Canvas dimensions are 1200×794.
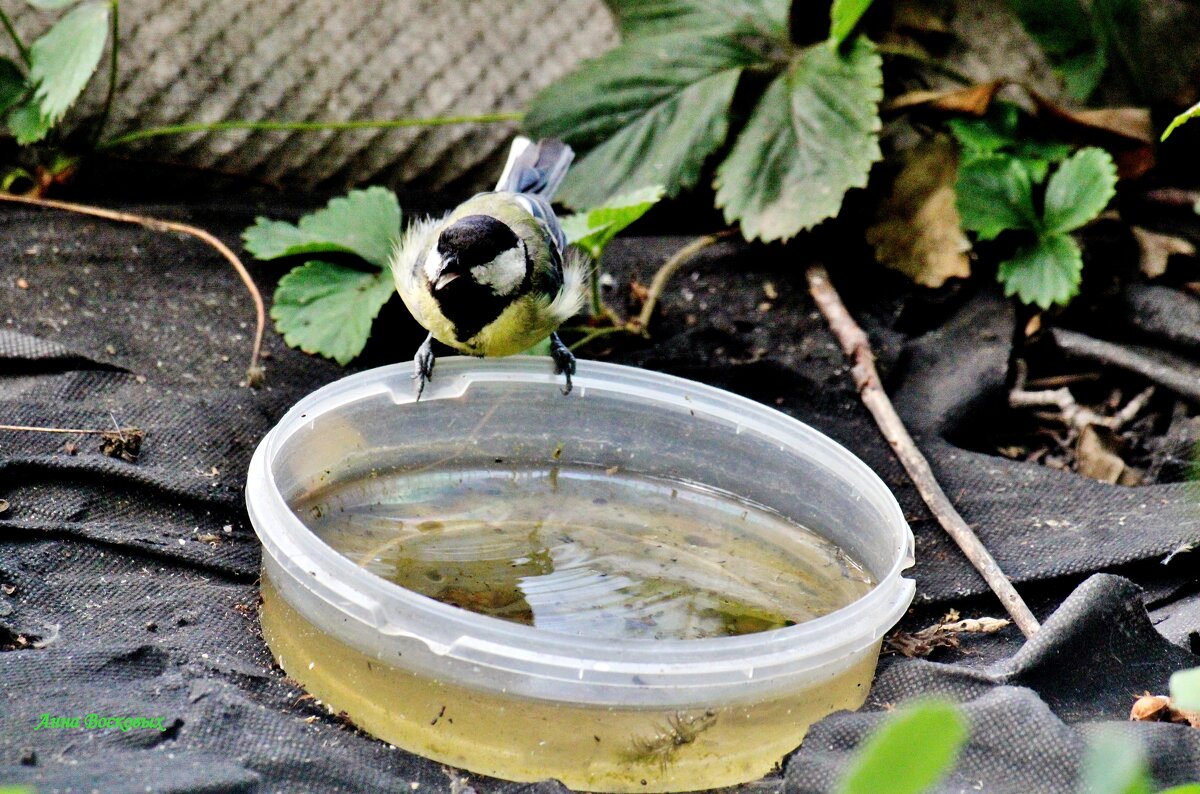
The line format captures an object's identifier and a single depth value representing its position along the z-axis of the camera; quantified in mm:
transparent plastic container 3418
